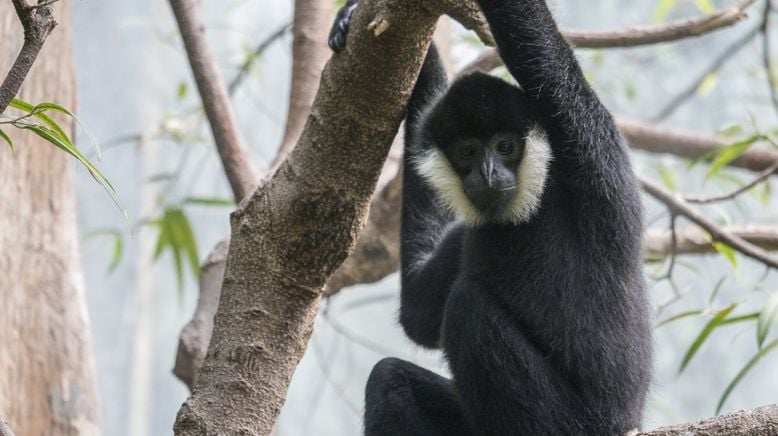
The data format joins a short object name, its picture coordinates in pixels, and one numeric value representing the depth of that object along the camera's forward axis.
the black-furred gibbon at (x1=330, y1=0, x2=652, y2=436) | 6.14
